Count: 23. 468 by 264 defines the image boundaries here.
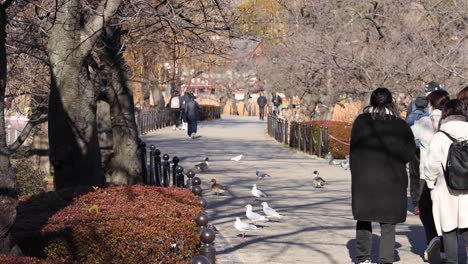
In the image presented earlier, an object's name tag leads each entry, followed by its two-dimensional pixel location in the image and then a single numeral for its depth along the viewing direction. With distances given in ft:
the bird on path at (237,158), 87.37
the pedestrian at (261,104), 218.38
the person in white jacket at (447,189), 28.35
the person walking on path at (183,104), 131.62
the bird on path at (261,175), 69.83
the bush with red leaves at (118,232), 25.68
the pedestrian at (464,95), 32.14
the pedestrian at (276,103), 182.04
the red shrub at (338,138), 92.84
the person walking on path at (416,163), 38.42
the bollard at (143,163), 58.56
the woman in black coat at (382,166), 28.43
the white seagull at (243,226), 38.93
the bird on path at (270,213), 43.34
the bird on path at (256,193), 52.85
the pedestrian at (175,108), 166.22
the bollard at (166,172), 54.19
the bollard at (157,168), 56.70
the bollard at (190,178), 42.49
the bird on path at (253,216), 41.63
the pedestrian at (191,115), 121.80
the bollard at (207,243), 26.55
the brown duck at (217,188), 56.54
